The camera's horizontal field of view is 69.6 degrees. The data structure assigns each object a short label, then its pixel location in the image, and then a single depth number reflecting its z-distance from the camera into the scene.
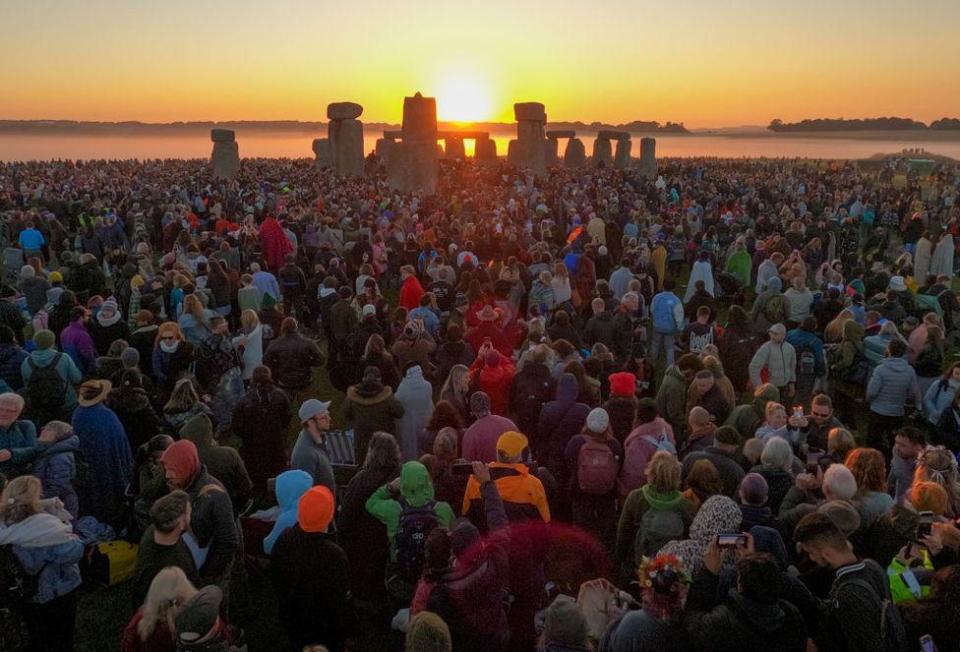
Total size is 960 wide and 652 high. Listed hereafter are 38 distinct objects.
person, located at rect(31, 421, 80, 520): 4.63
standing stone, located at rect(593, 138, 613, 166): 39.78
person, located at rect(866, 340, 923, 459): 6.39
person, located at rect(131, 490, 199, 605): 3.65
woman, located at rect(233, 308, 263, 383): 7.61
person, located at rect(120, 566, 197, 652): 3.02
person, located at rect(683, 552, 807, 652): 2.82
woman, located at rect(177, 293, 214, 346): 7.24
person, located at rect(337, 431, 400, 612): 4.38
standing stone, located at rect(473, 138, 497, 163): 39.59
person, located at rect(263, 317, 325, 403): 7.27
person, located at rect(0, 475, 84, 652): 3.75
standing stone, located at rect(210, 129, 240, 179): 30.59
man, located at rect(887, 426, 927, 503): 4.95
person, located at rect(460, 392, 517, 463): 5.10
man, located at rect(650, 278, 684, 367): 8.72
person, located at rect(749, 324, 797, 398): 7.17
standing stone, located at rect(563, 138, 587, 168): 40.53
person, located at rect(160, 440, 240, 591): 4.04
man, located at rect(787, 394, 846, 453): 5.26
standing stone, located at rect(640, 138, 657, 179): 37.09
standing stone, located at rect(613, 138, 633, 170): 38.78
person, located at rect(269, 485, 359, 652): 3.69
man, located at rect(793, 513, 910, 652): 3.02
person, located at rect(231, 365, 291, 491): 5.75
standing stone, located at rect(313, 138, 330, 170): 35.62
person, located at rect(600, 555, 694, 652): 2.91
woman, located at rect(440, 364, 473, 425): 6.23
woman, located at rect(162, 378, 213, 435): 5.51
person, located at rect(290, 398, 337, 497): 5.06
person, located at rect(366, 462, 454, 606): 3.79
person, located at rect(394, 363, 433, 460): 6.19
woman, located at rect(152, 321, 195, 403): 6.83
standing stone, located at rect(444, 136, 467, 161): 46.30
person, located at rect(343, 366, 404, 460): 5.81
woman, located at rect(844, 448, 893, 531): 4.08
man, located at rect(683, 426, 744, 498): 4.55
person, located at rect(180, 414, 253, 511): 4.82
